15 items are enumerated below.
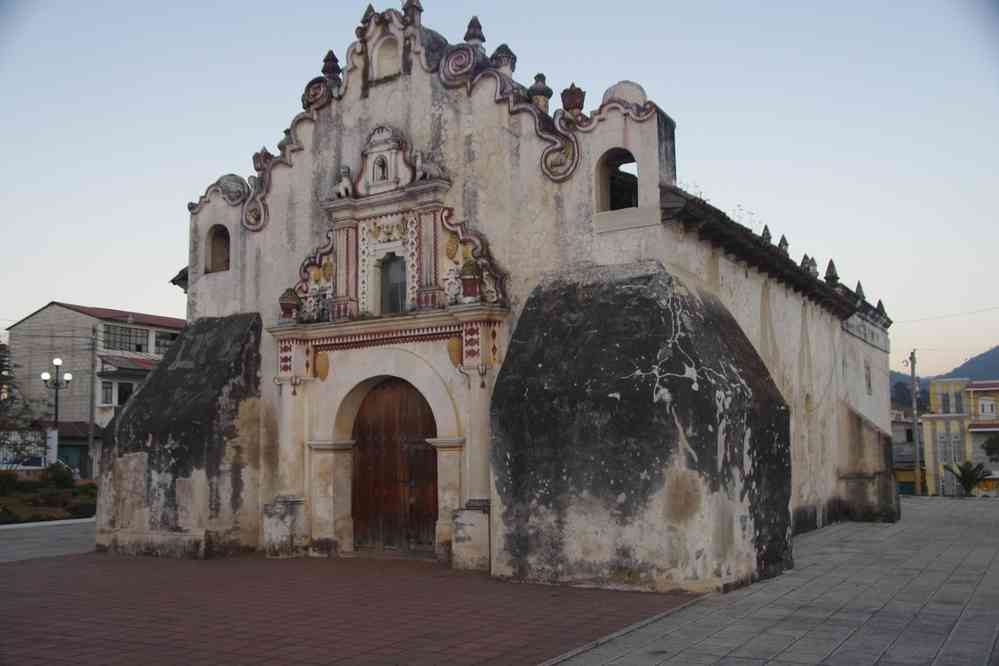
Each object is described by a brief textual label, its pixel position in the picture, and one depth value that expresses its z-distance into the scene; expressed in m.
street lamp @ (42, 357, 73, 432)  31.00
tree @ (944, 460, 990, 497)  28.70
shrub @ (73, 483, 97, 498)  26.14
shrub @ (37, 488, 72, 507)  24.38
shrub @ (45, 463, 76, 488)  28.05
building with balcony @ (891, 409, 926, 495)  45.89
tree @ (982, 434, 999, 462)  43.65
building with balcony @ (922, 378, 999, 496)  44.22
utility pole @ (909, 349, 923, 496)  38.15
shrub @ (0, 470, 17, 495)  25.83
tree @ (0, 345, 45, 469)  30.50
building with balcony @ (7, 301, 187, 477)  43.72
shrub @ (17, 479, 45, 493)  26.55
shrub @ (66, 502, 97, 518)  22.88
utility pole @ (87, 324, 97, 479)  37.94
